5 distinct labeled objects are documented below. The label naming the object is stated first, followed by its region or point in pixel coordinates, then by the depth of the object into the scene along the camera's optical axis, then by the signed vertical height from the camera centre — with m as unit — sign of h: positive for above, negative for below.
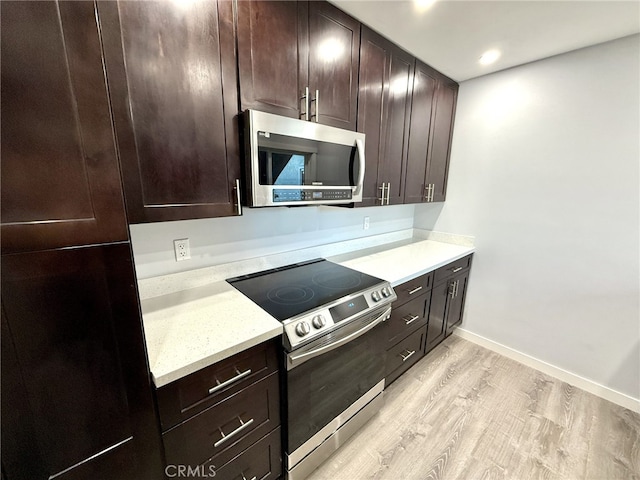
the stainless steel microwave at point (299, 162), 1.08 +0.14
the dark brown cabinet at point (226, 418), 0.85 -0.86
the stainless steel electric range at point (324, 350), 1.11 -0.79
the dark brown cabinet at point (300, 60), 1.07 +0.63
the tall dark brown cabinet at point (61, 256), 0.54 -0.17
